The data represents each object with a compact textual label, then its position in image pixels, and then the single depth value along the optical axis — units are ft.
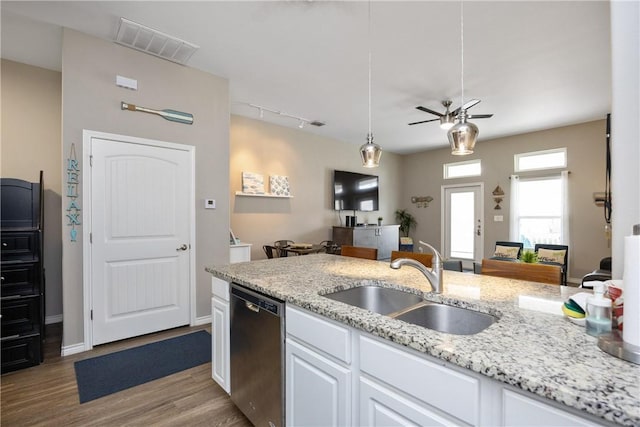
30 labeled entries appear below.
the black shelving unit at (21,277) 7.82
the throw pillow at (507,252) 17.02
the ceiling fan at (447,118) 12.43
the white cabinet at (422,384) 2.73
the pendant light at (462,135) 5.87
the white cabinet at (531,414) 2.21
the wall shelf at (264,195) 16.24
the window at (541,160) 18.83
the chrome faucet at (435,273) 4.93
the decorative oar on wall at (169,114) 9.90
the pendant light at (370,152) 7.64
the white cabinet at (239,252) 12.99
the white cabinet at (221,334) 6.33
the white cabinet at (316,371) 3.84
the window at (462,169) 22.61
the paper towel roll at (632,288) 2.45
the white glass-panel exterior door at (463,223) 22.33
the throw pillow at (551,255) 15.72
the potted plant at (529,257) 13.64
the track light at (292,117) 15.40
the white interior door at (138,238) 9.37
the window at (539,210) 18.65
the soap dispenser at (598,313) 3.04
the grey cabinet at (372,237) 20.01
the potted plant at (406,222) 26.12
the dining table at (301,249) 15.78
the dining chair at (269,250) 16.53
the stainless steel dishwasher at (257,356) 4.96
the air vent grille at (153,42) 8.89
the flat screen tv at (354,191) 21.20
